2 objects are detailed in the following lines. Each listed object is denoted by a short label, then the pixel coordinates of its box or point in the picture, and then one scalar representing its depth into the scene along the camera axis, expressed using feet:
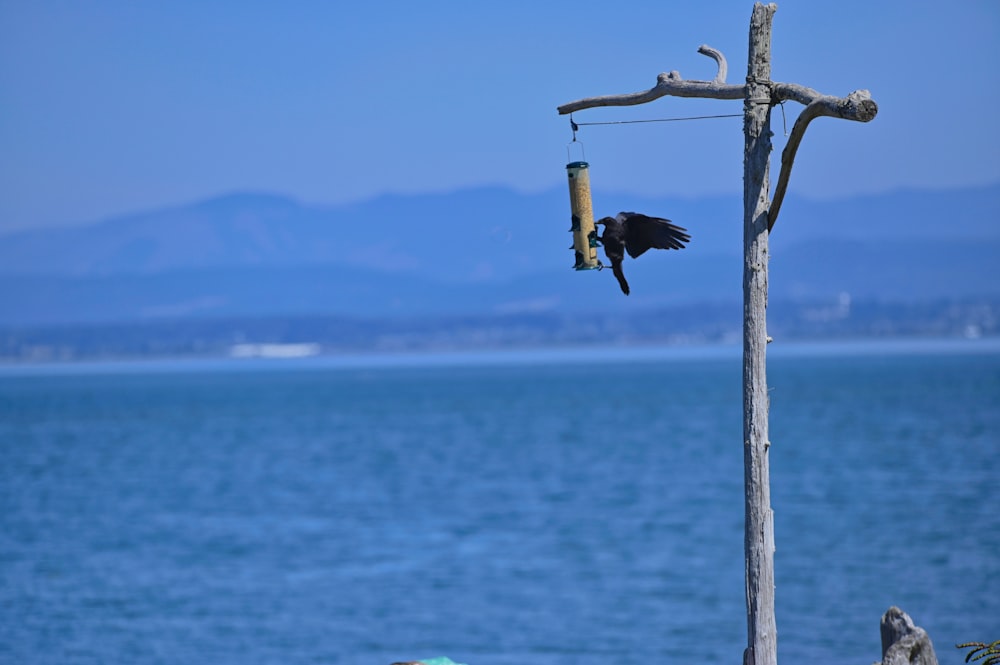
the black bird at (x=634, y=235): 57.82
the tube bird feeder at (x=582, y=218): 60.18
